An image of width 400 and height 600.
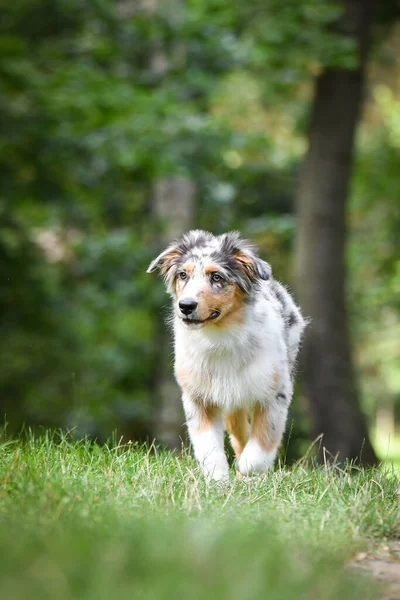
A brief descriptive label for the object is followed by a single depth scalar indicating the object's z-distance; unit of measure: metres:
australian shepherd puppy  14.45
